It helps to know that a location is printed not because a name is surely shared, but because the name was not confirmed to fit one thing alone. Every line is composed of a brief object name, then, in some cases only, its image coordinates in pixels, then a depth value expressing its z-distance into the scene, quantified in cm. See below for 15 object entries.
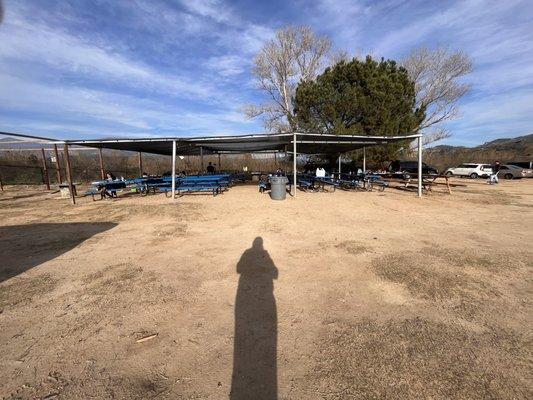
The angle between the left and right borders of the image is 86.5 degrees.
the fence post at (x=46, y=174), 1719
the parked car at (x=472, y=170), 2403
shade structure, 1171
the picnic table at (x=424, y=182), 1332
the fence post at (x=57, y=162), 1559
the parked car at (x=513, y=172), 2330
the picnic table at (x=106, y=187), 1211
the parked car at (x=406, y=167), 2053
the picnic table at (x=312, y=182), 1378
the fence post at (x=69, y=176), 1132
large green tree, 1730
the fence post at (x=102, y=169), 1502
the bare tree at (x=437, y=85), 2545
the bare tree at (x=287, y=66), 2406
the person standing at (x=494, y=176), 1898
